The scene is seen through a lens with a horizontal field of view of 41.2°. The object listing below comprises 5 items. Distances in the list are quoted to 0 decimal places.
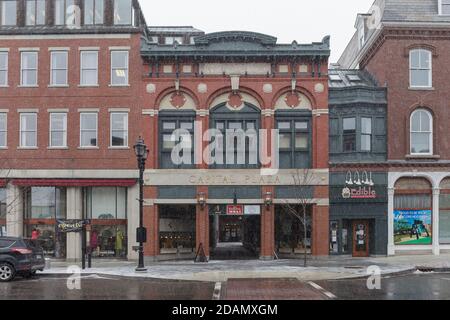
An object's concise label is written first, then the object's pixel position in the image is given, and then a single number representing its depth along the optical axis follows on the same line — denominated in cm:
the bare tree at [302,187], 2870
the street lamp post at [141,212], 2333
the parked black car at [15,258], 2102
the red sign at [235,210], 2916
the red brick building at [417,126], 2966
